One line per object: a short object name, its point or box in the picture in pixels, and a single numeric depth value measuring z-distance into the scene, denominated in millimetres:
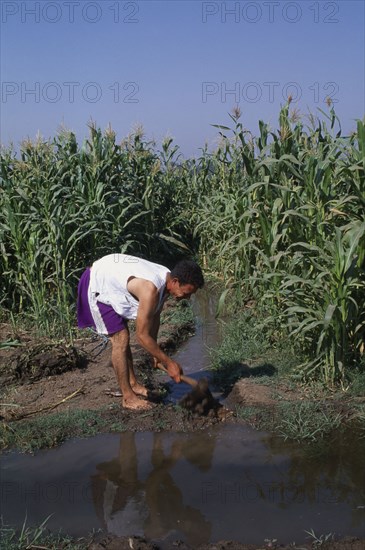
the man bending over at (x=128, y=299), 4840
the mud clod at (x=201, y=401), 4867
